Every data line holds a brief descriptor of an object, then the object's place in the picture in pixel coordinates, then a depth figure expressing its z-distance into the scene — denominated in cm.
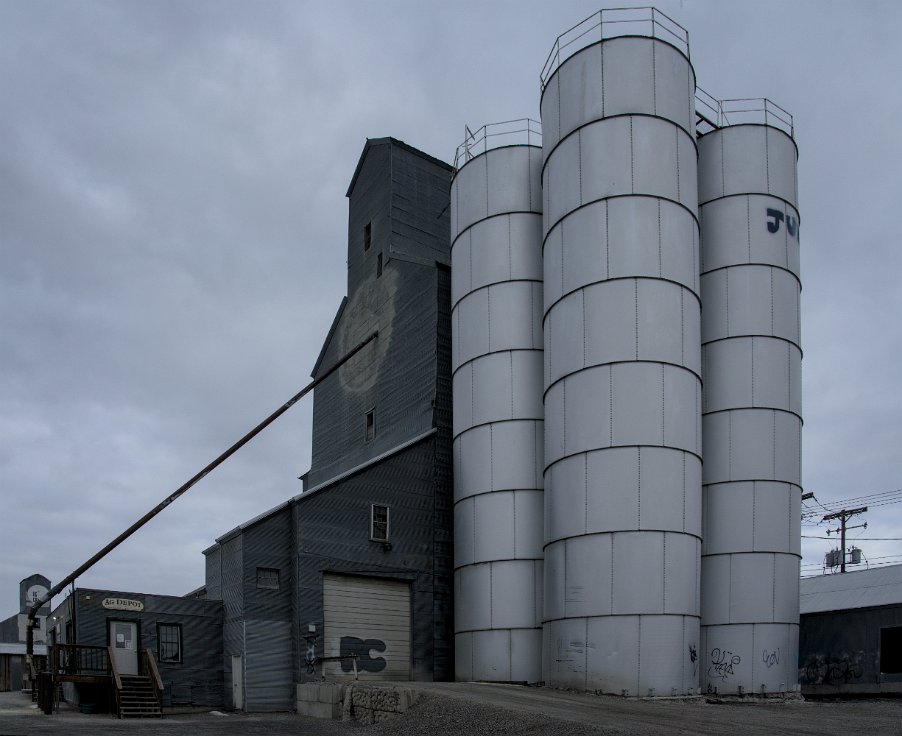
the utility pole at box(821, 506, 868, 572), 6329
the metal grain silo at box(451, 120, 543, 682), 3116
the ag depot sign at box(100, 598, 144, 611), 3030
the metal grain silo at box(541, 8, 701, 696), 2652
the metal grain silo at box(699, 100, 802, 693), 2964
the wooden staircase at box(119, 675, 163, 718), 2720
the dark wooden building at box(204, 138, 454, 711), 3023
